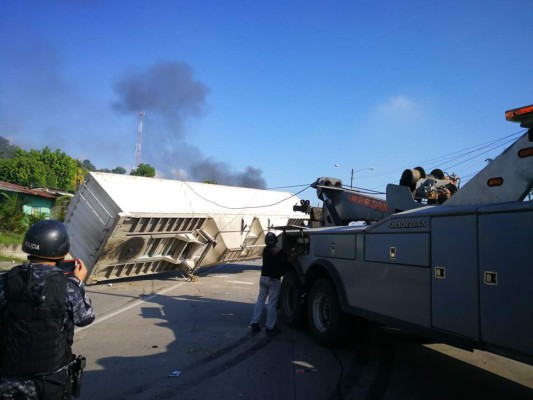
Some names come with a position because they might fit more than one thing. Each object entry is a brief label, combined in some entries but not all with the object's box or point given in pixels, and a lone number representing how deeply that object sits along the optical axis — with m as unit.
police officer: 2.39
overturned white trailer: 11.69
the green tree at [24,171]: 62.19
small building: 30.50
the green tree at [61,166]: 67.25
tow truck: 3.46
